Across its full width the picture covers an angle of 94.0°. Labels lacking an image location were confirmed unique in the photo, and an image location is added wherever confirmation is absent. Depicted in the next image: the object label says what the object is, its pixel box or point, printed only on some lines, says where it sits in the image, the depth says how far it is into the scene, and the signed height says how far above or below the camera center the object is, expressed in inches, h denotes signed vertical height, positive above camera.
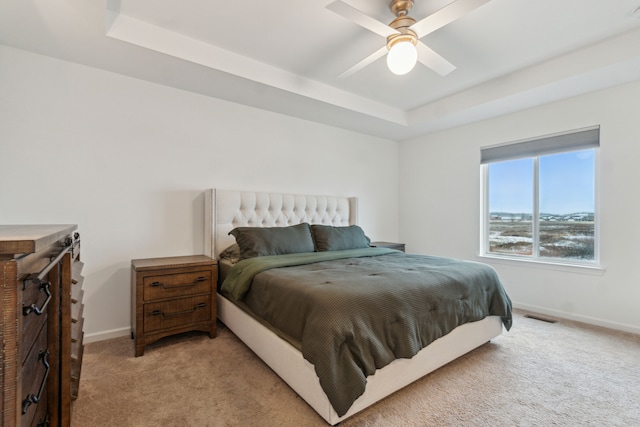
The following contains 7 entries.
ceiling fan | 70.6 +47.3
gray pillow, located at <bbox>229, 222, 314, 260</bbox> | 111.5 -11.4
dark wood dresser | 28.2 -16.0
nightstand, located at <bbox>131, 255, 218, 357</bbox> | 92.9 -28.5
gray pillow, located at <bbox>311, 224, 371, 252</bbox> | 132.3 -12.0
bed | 64.7 -23.7
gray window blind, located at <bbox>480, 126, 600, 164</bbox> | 124.8 +31.3
